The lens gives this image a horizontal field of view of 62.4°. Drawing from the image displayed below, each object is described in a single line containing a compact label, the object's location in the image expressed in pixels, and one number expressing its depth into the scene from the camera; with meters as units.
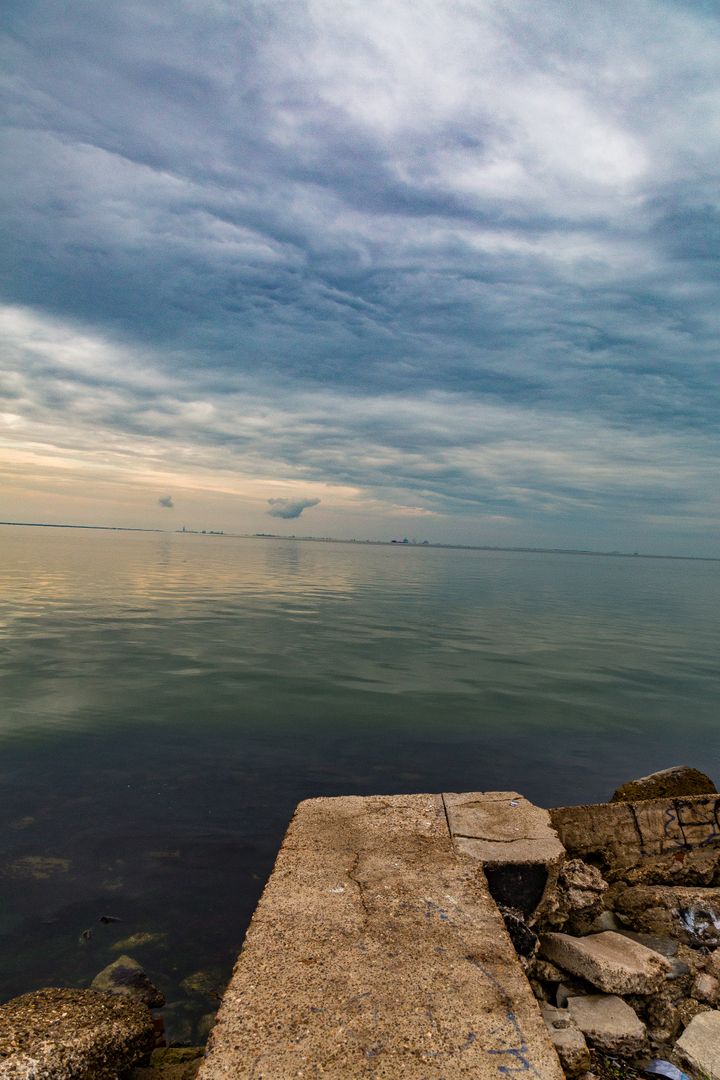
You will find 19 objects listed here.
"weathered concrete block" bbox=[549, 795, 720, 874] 5.18
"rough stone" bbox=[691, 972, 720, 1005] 3.76
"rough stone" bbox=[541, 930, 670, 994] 3.75
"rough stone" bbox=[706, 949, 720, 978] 3.99
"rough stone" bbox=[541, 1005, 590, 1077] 3.15
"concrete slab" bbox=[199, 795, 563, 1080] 2.50
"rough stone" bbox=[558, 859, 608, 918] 4.45
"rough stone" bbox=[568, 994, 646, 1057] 3.42
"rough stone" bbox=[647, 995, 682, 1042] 3.57
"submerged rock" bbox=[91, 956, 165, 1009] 4.20
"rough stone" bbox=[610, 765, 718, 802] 5.86
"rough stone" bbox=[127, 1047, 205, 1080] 3.15
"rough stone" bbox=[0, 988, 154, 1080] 2.67
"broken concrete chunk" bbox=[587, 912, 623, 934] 4.48
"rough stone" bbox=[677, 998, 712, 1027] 3.60
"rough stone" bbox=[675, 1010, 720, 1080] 3.20
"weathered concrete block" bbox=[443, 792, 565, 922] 4.23
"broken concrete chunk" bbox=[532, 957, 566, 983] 3.90
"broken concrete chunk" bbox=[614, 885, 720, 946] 4.44
